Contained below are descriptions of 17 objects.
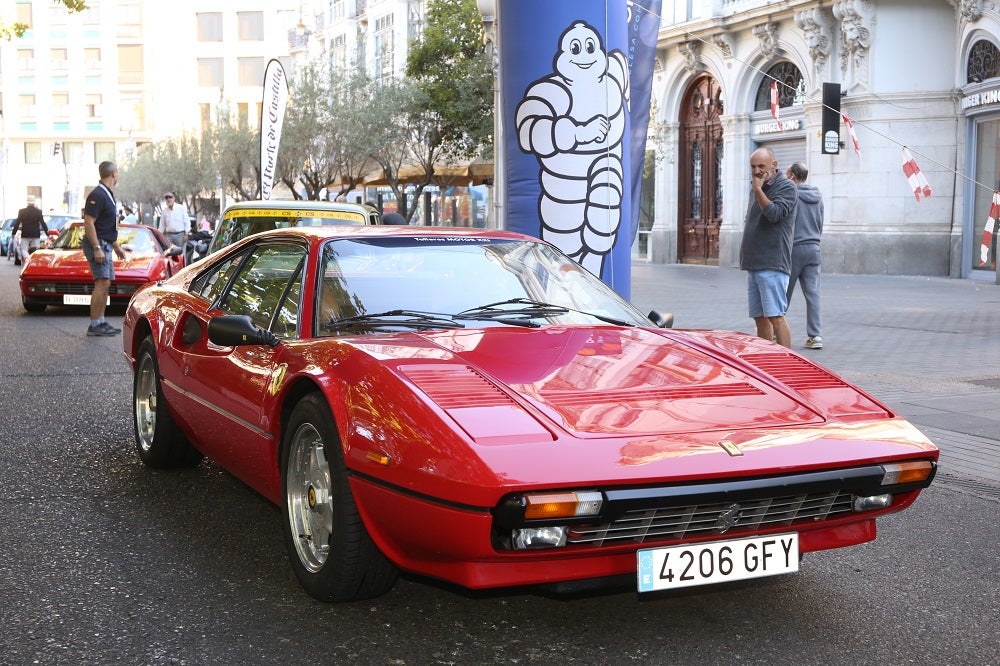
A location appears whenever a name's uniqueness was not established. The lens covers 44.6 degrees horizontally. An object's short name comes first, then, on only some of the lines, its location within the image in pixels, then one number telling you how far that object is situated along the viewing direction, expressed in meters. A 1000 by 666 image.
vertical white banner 20.14
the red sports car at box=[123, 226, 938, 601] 3.18
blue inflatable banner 8.70
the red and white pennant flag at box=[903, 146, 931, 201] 20.19
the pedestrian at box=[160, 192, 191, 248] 23.14
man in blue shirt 12.87
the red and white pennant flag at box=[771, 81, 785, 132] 24.86
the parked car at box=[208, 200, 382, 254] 10.73
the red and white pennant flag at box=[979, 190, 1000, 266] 18.81
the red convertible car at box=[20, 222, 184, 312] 15.35
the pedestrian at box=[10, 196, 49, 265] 27.45
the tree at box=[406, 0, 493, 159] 29.86
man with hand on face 9.23
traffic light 23.31
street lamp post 10.06
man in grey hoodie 11.02
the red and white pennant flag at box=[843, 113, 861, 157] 22.62
